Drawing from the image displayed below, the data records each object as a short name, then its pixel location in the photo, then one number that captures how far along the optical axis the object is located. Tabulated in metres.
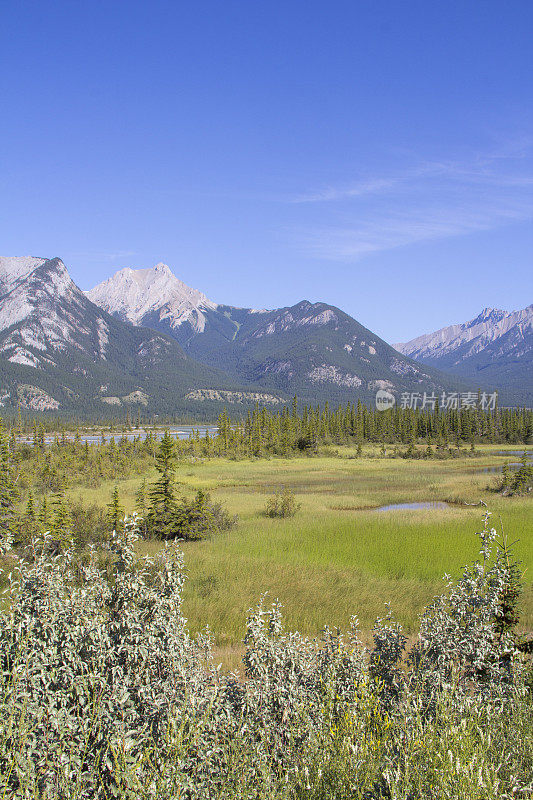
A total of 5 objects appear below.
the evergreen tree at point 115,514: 23.19
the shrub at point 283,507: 31.95
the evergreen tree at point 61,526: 19.61
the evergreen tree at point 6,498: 22.44
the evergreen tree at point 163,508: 25.97
